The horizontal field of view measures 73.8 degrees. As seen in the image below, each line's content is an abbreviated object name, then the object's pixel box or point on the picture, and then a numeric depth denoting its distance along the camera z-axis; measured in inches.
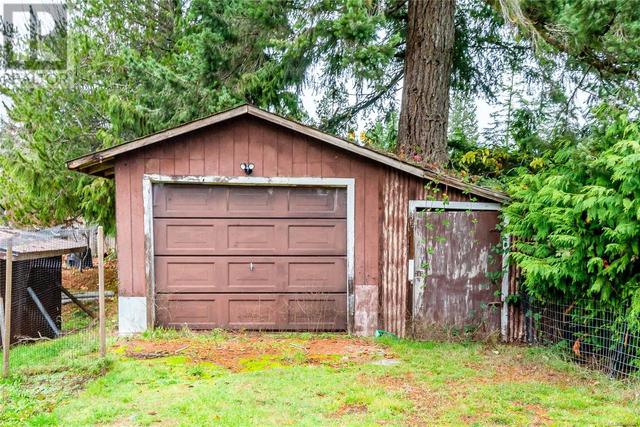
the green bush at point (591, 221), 162.7
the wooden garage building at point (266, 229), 243.6
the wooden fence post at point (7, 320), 172.6
